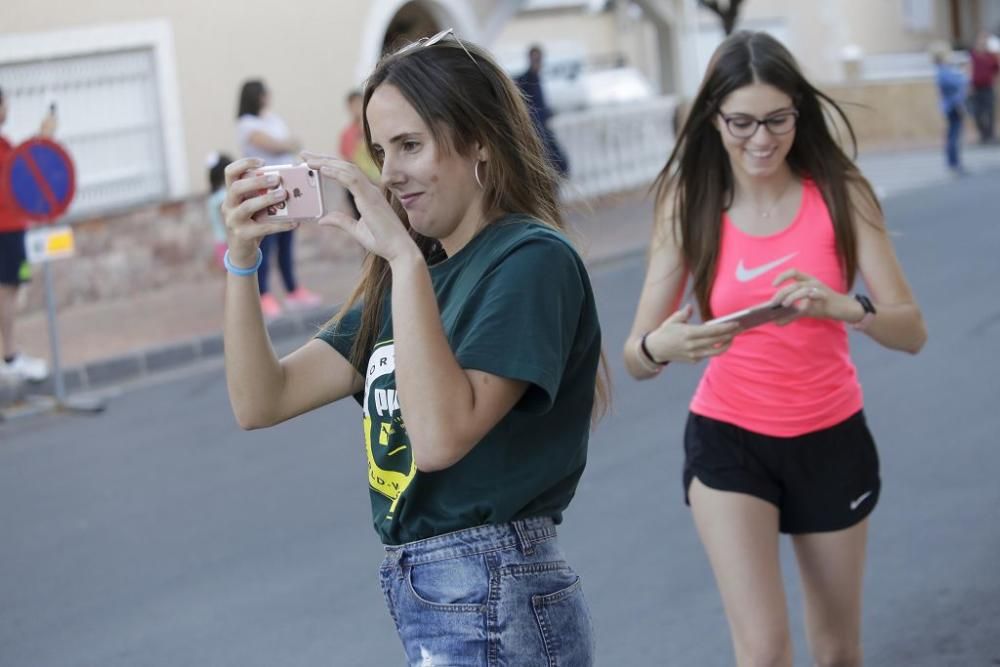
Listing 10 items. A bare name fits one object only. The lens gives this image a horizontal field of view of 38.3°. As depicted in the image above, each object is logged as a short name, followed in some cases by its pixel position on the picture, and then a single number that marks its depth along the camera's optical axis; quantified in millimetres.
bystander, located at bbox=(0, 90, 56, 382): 10102
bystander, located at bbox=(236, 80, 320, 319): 12469
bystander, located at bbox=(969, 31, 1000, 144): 23797
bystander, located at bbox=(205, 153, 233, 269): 11188
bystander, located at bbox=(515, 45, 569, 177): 17047
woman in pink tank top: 3443
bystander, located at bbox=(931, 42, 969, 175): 20266
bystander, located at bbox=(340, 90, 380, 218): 13289
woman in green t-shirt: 2176
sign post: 9320
